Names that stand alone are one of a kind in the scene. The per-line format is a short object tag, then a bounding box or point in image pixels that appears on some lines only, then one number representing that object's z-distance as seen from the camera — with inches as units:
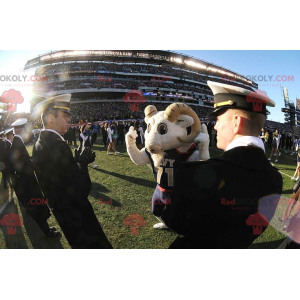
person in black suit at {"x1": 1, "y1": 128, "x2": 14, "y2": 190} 160.4
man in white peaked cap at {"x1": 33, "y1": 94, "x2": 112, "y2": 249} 70.6
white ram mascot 84.8
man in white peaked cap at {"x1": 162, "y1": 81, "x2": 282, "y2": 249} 35.7
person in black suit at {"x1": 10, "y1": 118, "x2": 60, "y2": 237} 108.3
